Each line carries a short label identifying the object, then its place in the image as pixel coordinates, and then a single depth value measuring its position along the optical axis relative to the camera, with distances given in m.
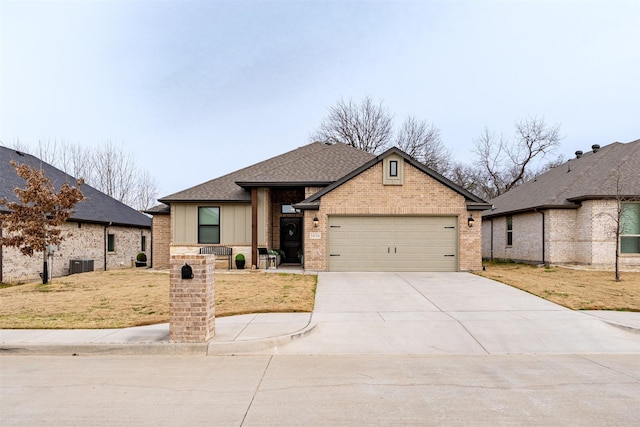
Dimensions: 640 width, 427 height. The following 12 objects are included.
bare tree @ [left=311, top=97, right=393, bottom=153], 41.17
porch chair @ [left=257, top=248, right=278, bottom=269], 18.31
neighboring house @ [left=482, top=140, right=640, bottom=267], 18.08
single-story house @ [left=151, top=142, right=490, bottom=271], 16.88
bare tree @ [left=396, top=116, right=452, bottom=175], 41.69
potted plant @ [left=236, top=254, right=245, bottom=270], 18.62
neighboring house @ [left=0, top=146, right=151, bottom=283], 18.03
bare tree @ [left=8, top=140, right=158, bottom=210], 39.94
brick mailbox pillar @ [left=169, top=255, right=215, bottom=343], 6.83
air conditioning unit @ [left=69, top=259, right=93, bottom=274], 20.61
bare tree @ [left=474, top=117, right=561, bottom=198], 41.19
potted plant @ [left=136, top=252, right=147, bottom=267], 22.53
